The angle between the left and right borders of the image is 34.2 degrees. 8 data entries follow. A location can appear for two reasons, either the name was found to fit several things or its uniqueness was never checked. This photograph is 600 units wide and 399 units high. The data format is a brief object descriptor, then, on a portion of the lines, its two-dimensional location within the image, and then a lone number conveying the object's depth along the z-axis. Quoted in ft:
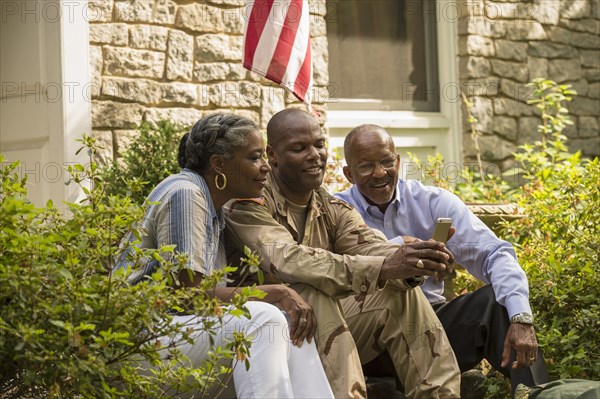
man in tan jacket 11.58
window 24.77
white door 19.31
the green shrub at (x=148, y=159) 18.24
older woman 10.67
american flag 18.40
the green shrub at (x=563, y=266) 13.67
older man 12.53
